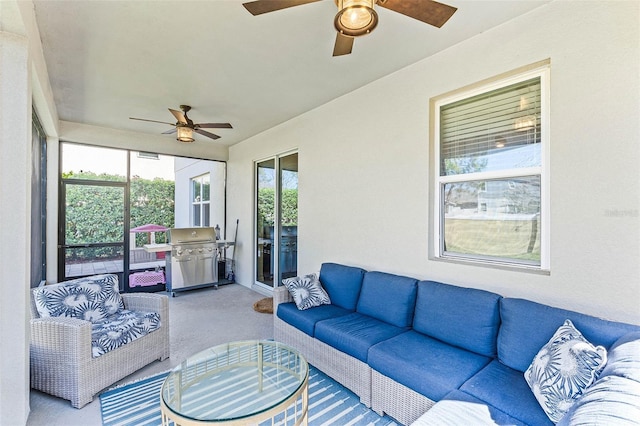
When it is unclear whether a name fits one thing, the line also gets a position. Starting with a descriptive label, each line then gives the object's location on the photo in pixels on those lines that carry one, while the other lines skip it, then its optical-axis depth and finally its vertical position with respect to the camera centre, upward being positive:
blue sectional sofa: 1.40 -0.96
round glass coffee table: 1.54 -1.06
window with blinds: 2.23 +0.33
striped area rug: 2.03 -1.42
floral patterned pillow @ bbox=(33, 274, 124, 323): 2.50 -0.76
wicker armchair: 2.17 -1.12
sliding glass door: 4.93 -0.10
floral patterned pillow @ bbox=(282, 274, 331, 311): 3.02 -0.82
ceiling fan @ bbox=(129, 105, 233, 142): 3.71 +1.16
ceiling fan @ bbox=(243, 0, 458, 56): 1.54 +1.12
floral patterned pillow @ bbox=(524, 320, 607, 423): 1.39 -0.78
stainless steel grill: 5.22 -0.82
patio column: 1.84 -0.06
